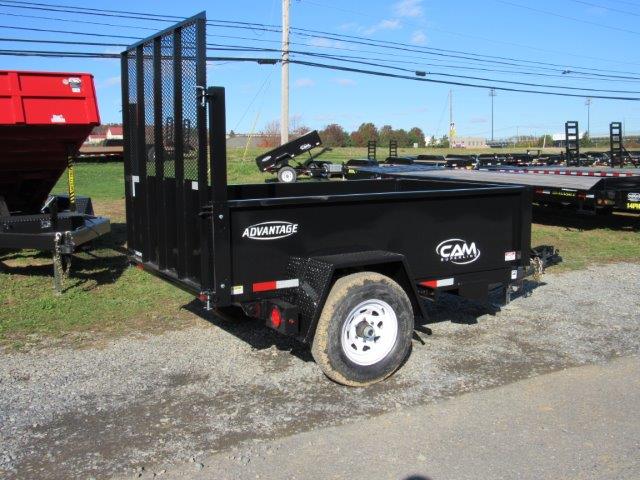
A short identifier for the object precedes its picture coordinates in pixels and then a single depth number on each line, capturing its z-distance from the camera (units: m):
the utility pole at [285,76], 26.19
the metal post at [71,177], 8.47
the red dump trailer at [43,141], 7.41
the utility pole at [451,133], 91.21
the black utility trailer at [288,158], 24.66
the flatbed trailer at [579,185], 13.08
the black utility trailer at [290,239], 4.61
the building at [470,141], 106.00
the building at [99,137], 77.56
